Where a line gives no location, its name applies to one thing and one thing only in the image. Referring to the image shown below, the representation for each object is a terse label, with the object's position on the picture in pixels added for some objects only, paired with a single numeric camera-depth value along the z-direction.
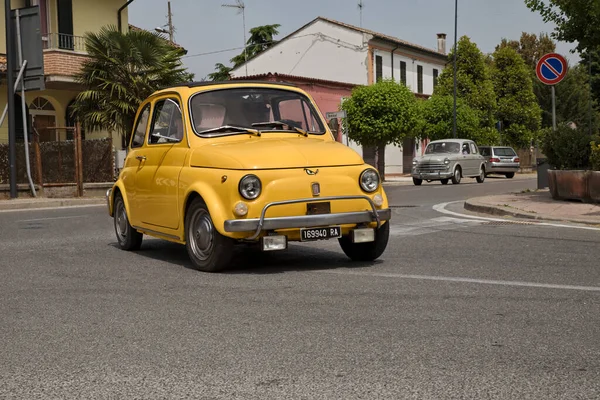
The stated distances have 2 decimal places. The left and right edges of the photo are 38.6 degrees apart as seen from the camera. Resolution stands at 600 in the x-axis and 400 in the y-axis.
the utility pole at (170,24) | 54.31
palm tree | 25.75
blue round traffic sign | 17.48
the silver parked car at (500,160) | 44.38
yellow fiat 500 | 7.66
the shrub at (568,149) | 17.03
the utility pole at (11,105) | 21.39
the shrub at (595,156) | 15.24
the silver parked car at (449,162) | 34.66
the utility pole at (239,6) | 46.08
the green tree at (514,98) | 59.59
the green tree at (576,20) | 16.32
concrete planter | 15.24
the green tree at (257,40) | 70.19
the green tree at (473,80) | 55.50
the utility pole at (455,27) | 49.16
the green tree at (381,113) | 38.41
